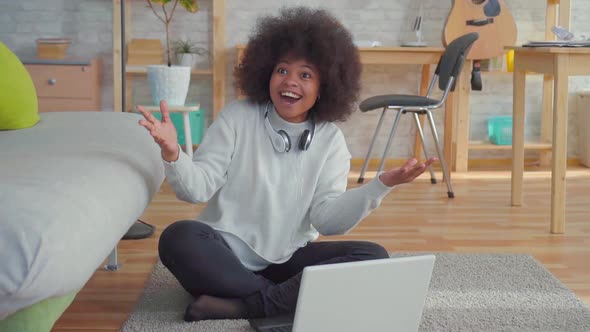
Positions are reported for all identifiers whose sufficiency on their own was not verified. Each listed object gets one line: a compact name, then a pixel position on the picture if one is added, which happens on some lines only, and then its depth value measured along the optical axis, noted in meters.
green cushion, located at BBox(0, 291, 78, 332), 1.37
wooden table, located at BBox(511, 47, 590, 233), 3.03
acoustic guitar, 4.48
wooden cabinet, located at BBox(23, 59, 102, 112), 4.40
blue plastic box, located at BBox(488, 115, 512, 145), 4.75
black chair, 3.80
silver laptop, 1.56
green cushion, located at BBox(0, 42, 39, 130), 2.36
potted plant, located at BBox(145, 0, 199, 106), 3.73
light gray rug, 2.05
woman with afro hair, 2.03
